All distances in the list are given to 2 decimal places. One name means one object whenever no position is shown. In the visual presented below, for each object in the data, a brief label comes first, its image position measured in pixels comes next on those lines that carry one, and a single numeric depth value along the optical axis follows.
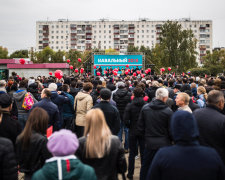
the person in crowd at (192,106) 5.87
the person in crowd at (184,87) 7.45
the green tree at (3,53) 83.36
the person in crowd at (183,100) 4.84
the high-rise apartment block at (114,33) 101.00
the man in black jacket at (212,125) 3.46
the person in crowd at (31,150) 3.21
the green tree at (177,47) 41.34
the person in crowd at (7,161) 2.77
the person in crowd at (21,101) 6.41
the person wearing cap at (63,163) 2.19
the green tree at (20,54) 80.62
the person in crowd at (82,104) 6.46
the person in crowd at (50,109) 5.15
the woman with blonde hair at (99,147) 2.83
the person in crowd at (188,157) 2.31
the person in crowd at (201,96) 6.67
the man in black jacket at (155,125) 4.41
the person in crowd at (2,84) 7.13
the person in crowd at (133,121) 5.42
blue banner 28.64
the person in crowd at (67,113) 7.16
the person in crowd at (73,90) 8.20
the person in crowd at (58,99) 6.54
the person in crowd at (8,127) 3.78
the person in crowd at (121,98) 7.22
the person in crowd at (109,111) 5.17
